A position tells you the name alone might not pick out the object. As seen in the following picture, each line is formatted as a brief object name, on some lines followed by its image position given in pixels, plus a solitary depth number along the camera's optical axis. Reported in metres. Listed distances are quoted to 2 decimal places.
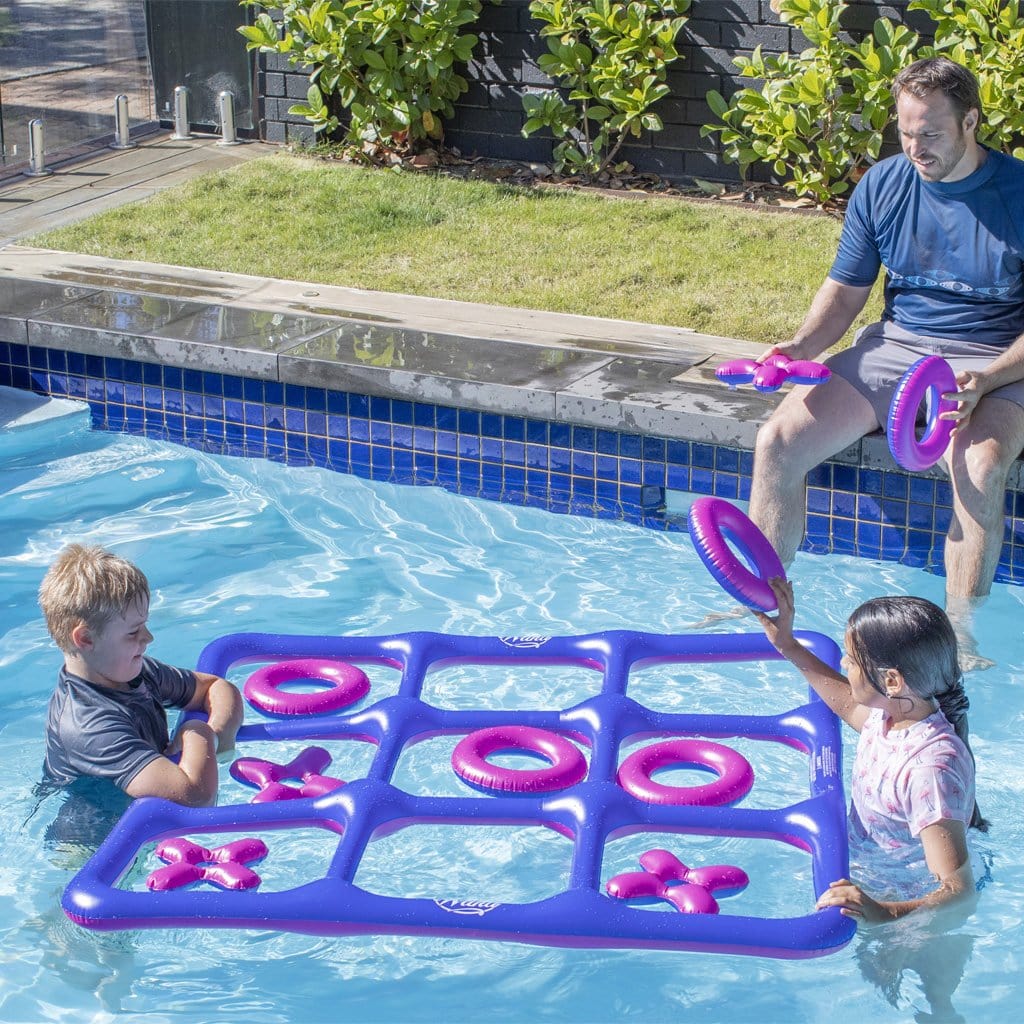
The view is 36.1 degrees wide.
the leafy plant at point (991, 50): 7.71
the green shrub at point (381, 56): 9.20
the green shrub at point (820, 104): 8.13
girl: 3.16
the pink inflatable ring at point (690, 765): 3.79
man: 4.75
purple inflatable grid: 3.23
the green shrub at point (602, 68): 8.80
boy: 3.55
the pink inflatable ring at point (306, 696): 4.27
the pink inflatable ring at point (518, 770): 3.88
